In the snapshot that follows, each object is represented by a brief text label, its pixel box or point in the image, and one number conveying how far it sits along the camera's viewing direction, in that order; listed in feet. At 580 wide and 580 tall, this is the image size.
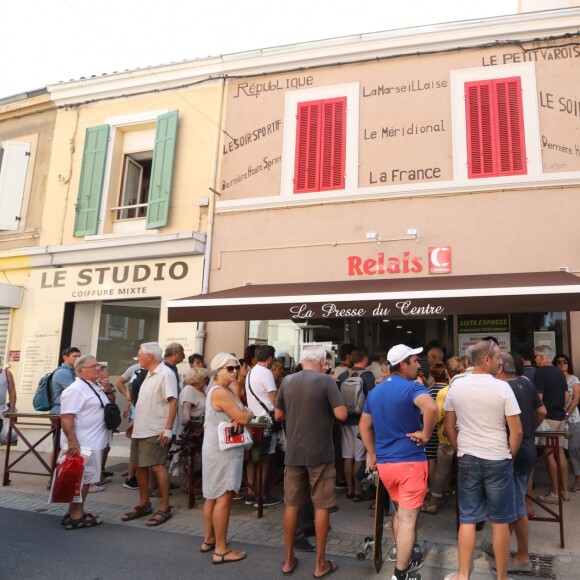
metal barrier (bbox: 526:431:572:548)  14.64
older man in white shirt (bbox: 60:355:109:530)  16.52
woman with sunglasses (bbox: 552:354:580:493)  20.13
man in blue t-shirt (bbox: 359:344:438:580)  12.08
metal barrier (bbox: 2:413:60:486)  21.17
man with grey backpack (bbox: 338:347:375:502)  19.48
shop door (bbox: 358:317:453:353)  26.55
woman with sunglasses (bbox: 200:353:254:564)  14.08
